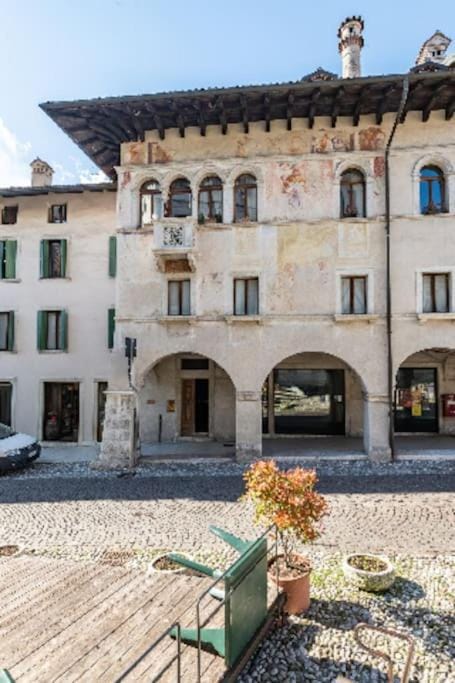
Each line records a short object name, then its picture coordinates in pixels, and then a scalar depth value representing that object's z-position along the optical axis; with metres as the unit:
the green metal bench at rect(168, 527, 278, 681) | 4.46
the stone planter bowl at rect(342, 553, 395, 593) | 6.31
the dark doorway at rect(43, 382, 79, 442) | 18.08
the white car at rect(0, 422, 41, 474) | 13.44
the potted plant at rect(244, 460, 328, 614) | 5.74
